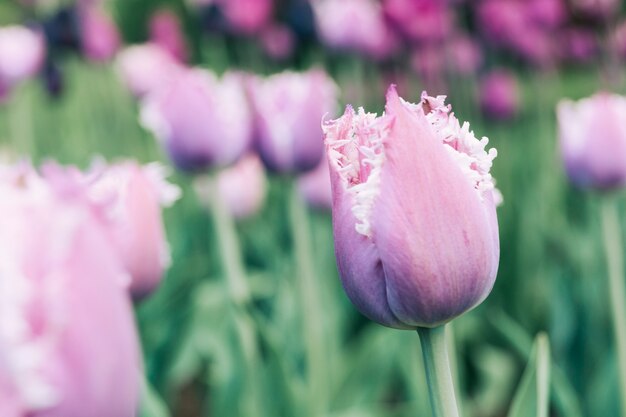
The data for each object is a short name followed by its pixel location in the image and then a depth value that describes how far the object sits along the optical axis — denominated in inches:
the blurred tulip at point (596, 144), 51.4
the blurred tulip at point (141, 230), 29.7
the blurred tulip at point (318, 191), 68.1
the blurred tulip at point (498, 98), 108.3
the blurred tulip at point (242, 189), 81.6
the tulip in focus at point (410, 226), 17.2
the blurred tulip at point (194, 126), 52.4
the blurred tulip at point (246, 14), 108.0
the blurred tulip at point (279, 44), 134.4
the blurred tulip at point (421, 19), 83.7
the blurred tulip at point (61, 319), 12.9
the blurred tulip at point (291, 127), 53.2
